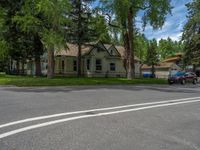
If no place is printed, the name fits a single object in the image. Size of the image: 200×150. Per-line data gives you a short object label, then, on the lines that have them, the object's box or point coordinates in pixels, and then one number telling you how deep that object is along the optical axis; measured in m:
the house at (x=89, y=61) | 24.15
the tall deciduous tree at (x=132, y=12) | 17.32
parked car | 18.34
